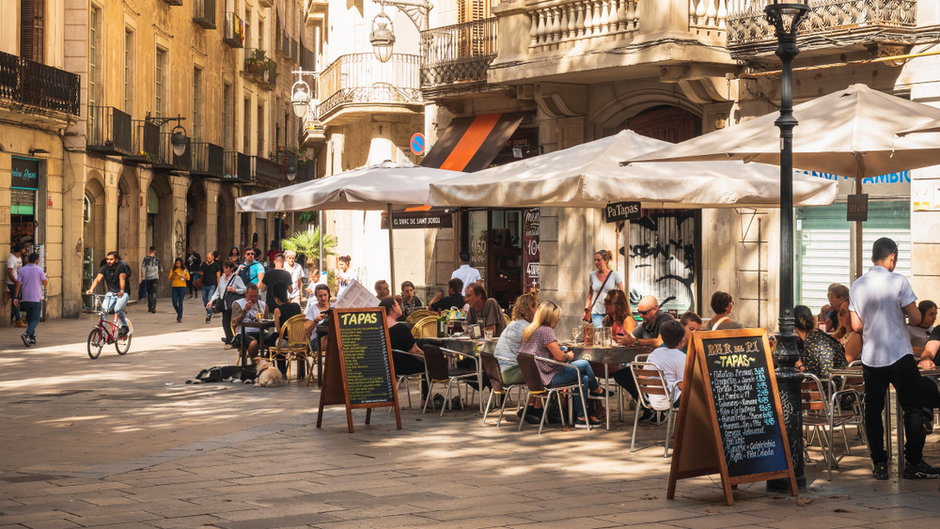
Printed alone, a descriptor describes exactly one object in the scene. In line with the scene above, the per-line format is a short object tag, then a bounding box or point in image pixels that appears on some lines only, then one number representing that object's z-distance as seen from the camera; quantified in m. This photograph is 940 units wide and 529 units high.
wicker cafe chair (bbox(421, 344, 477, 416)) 12.32
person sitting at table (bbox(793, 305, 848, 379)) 9.52
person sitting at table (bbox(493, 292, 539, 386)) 11.53
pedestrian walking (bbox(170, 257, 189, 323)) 28.98
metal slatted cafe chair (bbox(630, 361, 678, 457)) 9.69
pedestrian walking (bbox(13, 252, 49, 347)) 21.80
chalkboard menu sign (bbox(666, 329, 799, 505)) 7.85
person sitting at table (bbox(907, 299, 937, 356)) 10.64
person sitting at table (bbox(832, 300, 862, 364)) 10.10
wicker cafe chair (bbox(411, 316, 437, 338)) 14.41
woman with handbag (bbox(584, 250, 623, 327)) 15.40
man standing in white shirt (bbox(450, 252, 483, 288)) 19.61
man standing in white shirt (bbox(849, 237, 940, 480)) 8.55
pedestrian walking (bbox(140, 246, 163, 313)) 33.09
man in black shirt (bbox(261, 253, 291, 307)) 17.81
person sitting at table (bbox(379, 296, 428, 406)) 12.88
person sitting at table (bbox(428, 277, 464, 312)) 16.53
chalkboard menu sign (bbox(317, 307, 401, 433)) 11.47
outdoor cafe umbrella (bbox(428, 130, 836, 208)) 11.27
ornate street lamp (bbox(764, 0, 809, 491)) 8.23
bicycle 19.33
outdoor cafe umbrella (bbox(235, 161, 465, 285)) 15.02
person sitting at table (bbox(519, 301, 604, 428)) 11.18
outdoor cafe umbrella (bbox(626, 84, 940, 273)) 9.56
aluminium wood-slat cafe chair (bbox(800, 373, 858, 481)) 8.84
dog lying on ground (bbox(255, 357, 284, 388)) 15.16
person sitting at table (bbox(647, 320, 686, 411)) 9.82
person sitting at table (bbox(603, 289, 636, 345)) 11.98
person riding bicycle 20.11
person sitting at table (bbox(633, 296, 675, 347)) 11.90
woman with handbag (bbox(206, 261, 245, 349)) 20.58
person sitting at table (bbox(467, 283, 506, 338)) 14.70
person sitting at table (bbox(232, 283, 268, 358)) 16.41
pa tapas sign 11.64
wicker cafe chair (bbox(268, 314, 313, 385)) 15.44
